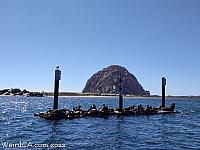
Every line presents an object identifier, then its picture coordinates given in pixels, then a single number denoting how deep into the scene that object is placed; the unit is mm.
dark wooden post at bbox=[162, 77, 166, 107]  45686
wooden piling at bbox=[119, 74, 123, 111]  36014
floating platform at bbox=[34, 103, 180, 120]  29738
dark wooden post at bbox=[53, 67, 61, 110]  31557
